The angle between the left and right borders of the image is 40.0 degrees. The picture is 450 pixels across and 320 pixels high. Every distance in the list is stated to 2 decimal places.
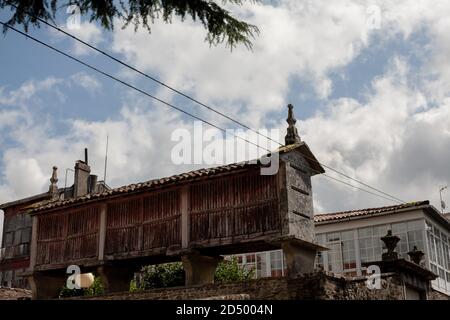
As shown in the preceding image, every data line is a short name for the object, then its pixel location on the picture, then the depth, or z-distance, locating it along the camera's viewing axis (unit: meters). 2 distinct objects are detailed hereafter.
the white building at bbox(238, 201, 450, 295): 20.61
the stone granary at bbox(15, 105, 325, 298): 15.12
